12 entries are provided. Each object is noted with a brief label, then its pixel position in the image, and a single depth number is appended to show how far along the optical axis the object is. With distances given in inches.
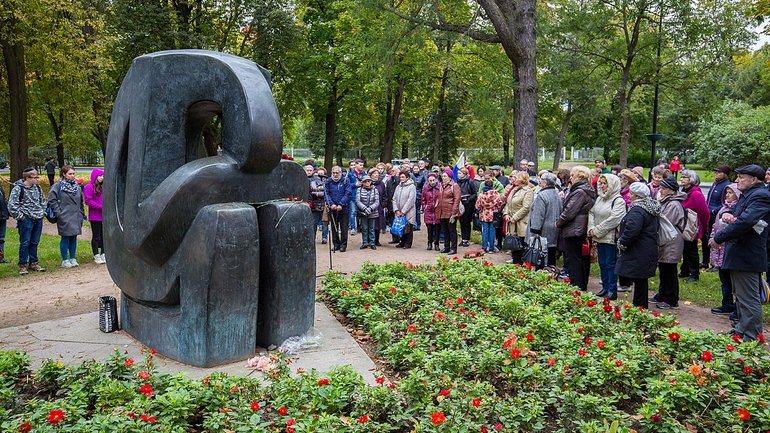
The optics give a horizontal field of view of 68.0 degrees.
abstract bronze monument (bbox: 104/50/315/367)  216.2
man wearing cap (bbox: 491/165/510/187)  535.6
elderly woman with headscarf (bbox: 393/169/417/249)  522.3
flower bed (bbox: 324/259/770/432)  161.8
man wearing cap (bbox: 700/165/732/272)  416.8
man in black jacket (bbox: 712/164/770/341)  257.1
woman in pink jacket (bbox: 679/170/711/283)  396.5
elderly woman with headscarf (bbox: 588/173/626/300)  335.9
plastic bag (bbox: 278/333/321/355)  230.7
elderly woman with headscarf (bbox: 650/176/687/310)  323.6
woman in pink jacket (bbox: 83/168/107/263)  436.0
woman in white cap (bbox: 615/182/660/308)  297.0
